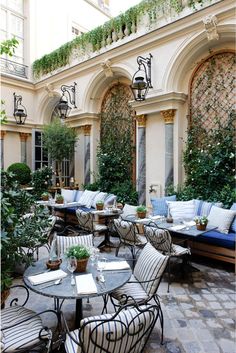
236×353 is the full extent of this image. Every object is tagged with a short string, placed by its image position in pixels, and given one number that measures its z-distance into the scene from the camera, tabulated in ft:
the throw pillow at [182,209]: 17.34
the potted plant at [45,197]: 24.05
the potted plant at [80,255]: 8.21
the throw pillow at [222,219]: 14.88
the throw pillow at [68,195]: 25.88
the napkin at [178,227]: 13.78
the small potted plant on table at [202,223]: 13.58
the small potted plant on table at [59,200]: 22.65
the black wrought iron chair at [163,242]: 12.41
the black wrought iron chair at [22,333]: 6.18
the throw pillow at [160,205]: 18.74
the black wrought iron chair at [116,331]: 5.10
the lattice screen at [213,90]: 18.35
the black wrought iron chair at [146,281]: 8.45
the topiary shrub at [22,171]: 28.45
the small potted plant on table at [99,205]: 19.05
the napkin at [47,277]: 7.67
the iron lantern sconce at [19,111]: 29.20
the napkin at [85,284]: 7.08
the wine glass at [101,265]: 7.87
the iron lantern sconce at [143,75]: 20.24
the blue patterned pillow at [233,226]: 14.92
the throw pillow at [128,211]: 17.63
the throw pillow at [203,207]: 16.80
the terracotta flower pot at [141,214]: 16.39
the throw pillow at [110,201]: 20.57
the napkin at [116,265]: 8.68
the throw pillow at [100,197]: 22.65
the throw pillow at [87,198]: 23.39
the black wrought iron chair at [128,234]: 14.10
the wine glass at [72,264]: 8.14
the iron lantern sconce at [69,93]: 28.40
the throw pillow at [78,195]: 25.49
